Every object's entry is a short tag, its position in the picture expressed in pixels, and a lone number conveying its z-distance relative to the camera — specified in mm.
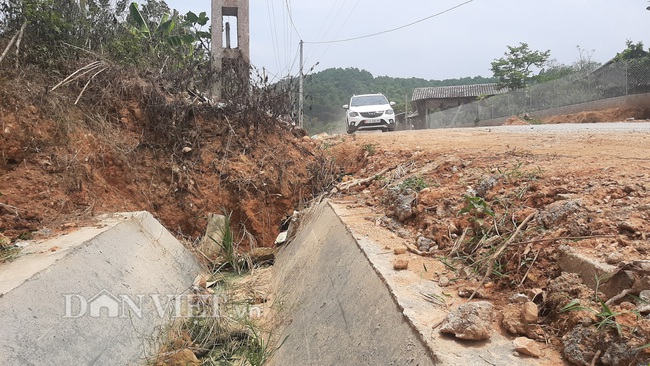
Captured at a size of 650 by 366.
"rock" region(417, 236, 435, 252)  3507
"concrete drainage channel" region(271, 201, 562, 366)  2084
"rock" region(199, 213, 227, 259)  6125
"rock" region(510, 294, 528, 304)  2404
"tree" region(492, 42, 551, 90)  33531
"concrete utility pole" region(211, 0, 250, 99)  16267
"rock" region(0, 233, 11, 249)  3711
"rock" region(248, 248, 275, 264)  6184
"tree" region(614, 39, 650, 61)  19297
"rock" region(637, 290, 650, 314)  1934
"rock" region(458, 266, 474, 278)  2877
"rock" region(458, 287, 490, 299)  2590
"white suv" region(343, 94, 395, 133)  15820
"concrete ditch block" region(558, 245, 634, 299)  2127
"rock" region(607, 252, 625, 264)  2273
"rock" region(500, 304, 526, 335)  2168
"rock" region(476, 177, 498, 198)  3842
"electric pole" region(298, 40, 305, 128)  9394
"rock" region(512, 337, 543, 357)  1974
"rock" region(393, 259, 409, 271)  3057
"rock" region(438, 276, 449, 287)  2836
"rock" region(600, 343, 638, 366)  1780
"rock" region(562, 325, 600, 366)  1886
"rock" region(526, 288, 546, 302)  2372
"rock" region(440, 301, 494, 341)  2096
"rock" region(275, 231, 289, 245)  6438
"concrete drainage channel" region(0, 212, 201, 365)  2734
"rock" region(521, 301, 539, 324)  2184
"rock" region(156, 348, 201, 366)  3546
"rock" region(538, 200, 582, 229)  2900
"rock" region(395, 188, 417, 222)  4176
